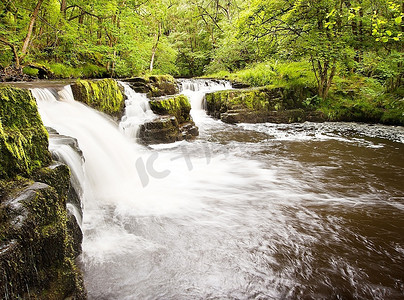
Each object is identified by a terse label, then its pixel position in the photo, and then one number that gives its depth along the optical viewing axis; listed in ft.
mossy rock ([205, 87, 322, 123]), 35.12
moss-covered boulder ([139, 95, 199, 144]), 24.60
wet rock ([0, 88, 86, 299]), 4.93
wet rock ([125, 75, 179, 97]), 30.01
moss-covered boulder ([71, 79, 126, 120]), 21.81
